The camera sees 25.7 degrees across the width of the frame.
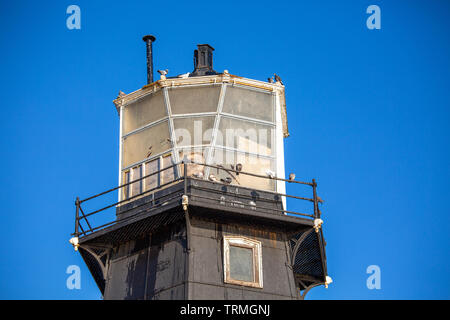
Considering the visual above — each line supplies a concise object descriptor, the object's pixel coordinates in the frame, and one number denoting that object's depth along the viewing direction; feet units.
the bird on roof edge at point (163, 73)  109.60
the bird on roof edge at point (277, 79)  112.47
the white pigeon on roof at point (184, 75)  109.89
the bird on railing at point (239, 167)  104.47
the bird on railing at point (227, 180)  102.78
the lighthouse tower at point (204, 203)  98.63
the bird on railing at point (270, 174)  106.52
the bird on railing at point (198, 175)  102.53
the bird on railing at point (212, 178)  102.63
